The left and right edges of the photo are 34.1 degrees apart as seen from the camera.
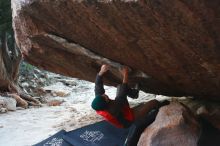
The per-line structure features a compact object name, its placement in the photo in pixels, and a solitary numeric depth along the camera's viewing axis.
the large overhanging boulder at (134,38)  3.85
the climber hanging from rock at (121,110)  5.51
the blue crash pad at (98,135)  6.20
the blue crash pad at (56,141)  6.41
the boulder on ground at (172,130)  4.95
